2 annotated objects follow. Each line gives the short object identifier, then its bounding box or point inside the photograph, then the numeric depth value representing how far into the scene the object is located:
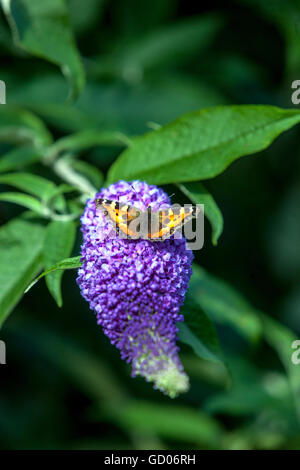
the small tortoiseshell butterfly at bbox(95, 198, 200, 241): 2.08
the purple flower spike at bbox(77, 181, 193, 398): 2.03
